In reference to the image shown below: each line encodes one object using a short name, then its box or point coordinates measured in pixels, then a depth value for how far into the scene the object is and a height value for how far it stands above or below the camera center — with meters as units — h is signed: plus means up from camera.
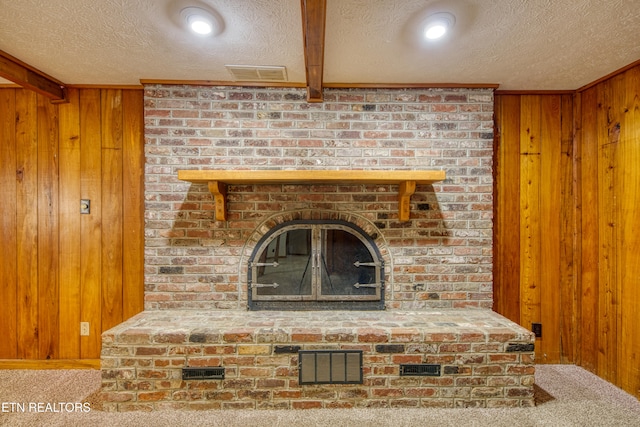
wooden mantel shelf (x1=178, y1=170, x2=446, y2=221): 1.87 +0.23
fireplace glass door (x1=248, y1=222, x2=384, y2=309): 2.15 -0.37
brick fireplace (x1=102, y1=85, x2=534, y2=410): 2.15 +0.16
